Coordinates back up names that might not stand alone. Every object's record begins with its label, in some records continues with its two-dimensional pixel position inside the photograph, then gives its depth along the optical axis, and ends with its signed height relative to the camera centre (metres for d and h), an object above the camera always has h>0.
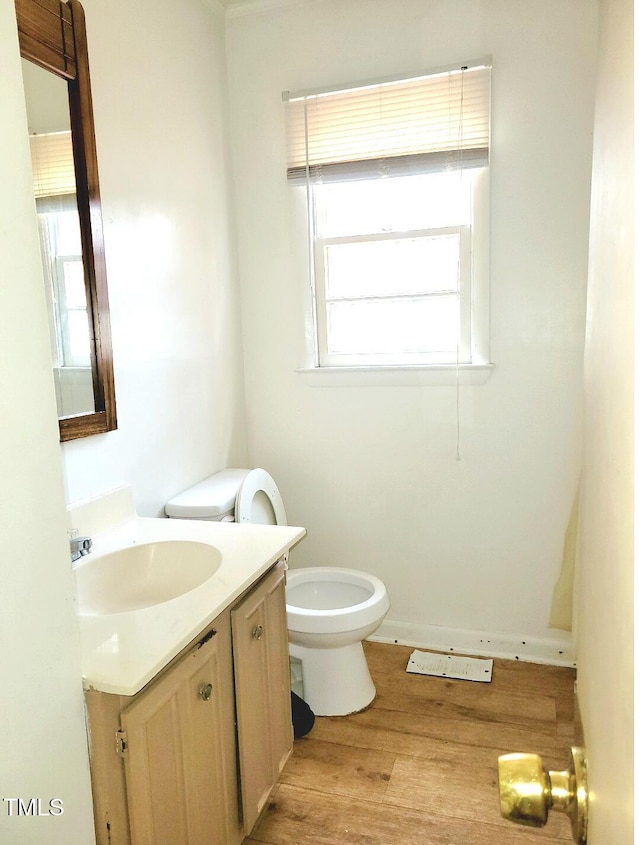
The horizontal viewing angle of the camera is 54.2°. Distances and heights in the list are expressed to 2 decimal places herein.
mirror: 1.61 +0.32
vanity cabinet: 1.12 -0.86
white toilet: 2.11 -1.03
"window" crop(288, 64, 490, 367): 2.38 +0.40
